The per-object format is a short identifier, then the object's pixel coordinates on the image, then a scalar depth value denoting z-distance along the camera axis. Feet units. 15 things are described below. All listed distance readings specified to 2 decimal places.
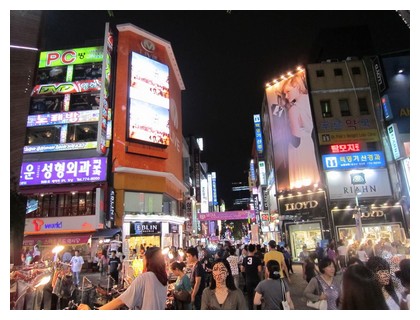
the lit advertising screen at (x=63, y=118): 93.30
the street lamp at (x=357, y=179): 77.87
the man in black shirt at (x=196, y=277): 22.45
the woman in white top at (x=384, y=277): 13.17
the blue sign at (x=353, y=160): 78.12
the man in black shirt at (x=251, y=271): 28.58
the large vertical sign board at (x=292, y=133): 86.07
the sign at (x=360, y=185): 77.30
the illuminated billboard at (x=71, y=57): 100.27
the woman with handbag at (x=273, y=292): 15.24
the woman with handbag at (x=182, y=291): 21.30
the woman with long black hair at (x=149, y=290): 11.88
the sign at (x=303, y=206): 79.92
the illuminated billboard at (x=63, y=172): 87.35
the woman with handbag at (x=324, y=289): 14.60
